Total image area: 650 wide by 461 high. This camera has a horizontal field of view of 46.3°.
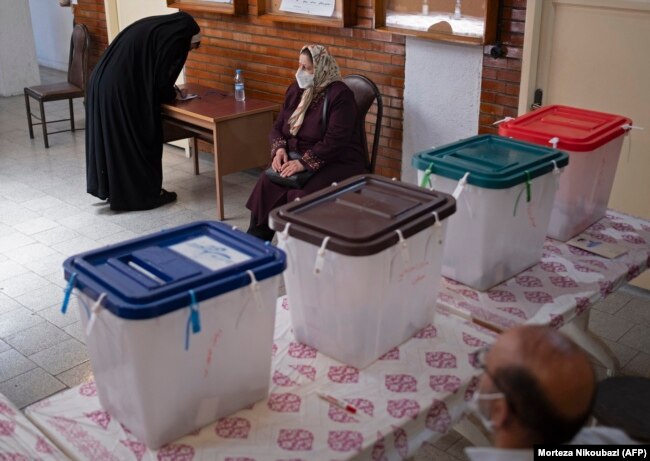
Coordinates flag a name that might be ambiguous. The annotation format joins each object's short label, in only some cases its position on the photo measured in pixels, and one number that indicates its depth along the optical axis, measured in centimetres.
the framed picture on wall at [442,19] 411
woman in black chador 513
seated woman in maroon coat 416
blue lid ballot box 163
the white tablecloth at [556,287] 232
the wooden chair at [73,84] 671
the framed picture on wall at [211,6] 546
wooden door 367
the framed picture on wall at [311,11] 480
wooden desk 500
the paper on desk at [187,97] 542
